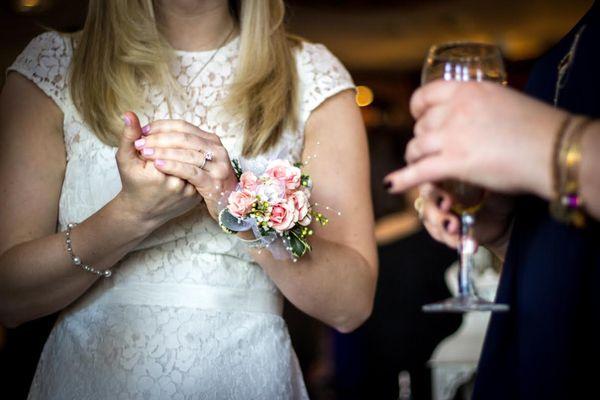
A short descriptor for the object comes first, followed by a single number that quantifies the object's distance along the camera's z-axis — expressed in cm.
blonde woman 166
